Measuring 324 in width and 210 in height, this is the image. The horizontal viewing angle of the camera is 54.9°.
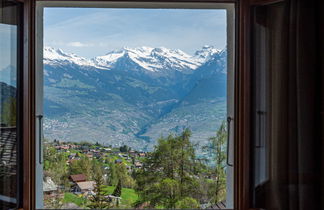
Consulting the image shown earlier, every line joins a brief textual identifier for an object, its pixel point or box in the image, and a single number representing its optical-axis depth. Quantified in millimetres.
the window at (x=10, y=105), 1867
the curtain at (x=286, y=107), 1745
